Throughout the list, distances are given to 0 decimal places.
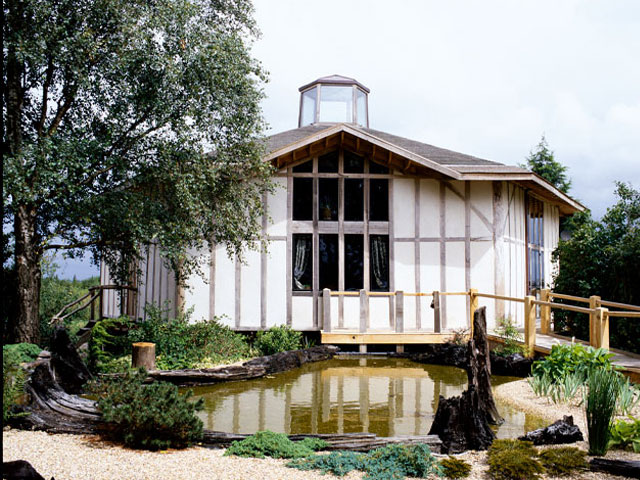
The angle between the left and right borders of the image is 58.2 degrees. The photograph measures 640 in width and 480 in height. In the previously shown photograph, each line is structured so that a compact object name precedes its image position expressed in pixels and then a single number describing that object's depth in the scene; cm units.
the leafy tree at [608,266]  1152
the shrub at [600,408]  515
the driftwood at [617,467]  473
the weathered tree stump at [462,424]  600
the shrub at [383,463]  493
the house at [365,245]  1409
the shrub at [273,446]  552
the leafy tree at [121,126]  952
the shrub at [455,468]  490
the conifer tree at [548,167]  2792
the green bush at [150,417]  576
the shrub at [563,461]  491
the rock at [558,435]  575
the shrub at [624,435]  548
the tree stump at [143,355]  1056
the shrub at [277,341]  1309
